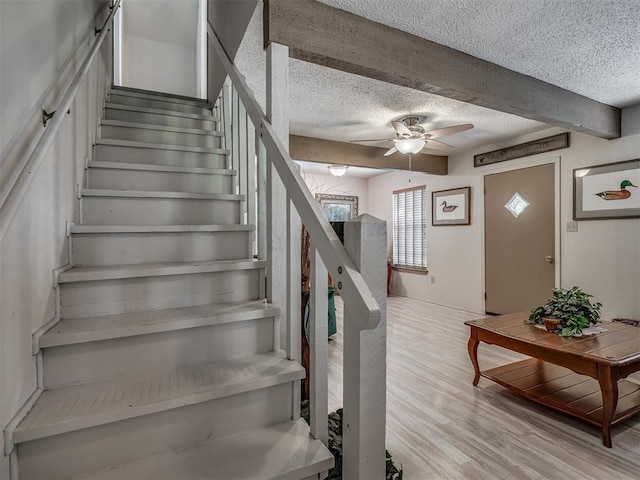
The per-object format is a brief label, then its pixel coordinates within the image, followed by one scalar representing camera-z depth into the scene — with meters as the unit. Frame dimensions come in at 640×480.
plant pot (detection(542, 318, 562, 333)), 2.41
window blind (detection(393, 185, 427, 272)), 6.15
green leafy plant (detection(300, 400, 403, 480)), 1.12
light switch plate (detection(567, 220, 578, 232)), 3.84
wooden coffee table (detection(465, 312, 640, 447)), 1.90
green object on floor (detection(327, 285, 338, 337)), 3.68
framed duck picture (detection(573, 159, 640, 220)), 3.35
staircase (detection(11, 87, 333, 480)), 0.96
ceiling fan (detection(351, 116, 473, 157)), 3.30
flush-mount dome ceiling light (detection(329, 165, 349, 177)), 5.05
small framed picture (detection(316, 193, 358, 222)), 7.06
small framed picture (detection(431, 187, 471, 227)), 5.17
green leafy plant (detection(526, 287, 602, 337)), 2.37
